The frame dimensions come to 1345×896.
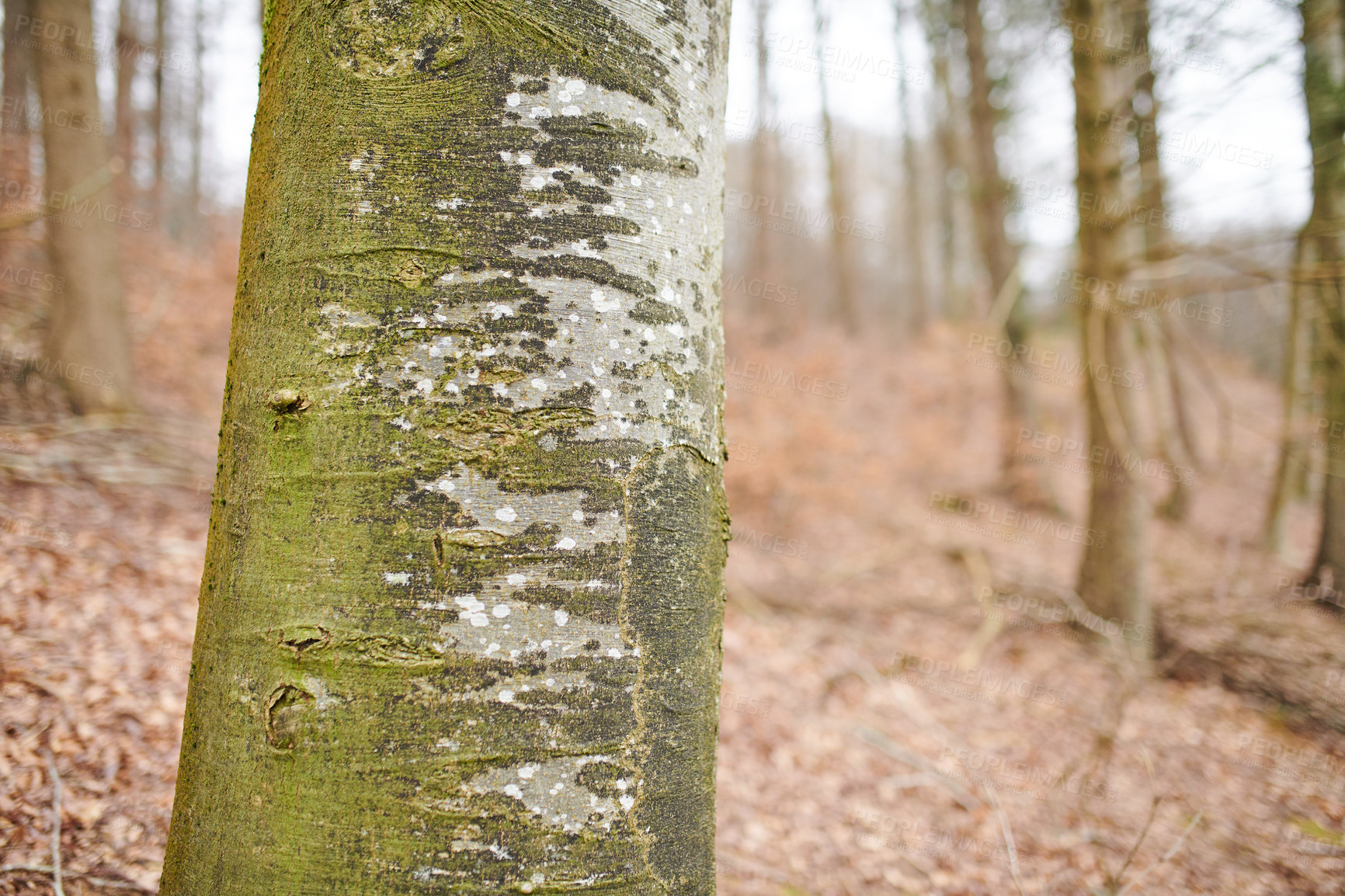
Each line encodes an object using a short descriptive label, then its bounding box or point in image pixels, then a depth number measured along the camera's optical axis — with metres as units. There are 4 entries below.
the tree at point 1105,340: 5.37
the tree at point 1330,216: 5.81
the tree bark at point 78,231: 5.48
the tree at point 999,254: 10.12
